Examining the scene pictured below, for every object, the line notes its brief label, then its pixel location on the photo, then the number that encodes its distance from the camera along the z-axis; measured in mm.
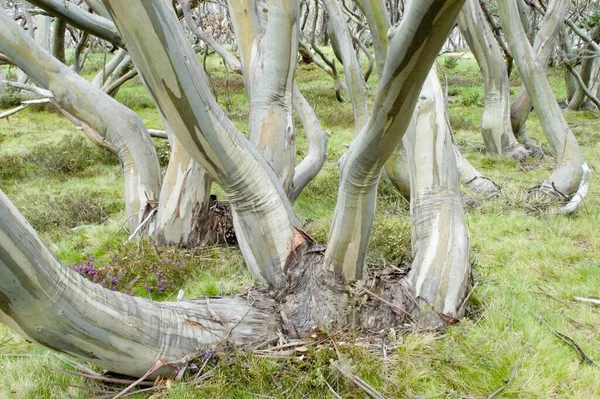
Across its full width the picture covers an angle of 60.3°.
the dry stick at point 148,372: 2254
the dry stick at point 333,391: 2248
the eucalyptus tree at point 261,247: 1802
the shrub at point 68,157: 8547
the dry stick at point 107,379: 2332
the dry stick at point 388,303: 2746
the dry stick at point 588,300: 3451
